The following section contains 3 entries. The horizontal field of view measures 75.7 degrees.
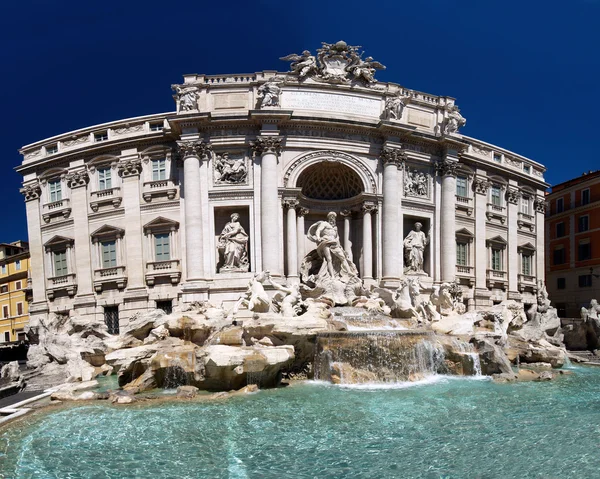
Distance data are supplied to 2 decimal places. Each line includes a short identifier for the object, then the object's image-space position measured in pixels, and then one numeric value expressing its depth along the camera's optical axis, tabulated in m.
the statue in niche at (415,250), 20.48
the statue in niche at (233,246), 18.55
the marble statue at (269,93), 18.35
